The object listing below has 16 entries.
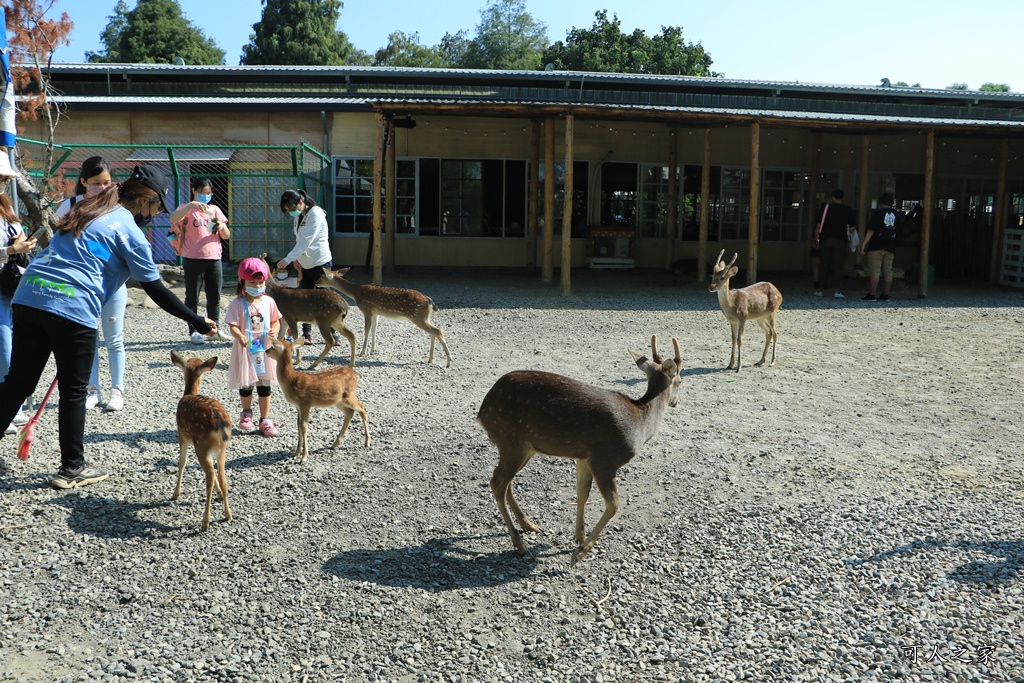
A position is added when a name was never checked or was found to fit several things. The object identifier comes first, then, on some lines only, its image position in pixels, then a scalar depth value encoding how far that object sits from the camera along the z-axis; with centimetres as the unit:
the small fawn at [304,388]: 617
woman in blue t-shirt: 506
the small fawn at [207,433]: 491
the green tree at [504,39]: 5994
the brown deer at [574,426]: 453
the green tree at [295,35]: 4191
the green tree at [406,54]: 5888
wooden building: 1933
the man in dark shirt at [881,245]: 1631
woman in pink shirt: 988
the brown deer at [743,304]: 1007
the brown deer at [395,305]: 995
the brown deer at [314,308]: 923
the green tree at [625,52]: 4397
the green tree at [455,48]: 6328
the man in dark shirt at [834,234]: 1659
